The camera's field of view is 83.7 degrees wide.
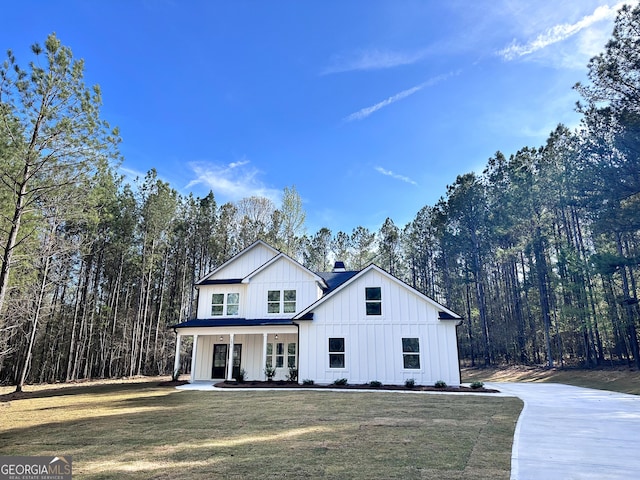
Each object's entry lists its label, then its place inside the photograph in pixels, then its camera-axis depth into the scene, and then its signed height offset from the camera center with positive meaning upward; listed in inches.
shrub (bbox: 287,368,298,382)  667.4 -69.3
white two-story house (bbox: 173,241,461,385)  612.1 +16.3
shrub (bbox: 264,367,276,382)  668.1 -65.3
